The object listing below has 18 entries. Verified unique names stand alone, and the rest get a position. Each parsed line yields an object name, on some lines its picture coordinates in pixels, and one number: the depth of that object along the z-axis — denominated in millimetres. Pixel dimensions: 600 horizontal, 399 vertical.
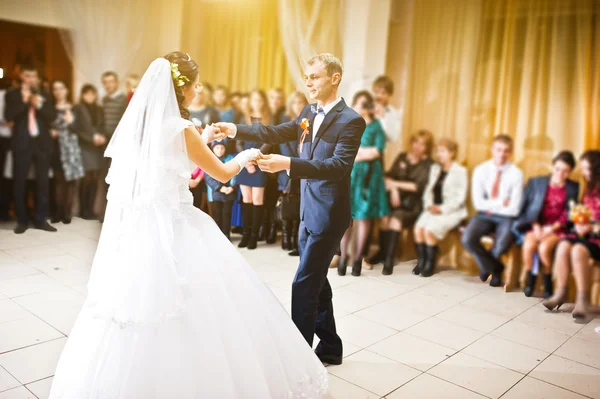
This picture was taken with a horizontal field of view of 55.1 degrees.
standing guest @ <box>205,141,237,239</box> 4812
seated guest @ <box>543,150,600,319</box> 3906
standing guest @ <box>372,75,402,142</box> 5051
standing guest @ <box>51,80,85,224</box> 5676
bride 2033
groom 2561
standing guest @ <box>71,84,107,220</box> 5828
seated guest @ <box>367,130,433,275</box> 4922
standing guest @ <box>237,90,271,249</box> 5059
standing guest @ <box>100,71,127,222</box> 5941
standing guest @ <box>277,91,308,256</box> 4637
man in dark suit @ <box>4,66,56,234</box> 5277
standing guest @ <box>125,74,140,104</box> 5998
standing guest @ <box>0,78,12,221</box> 5430
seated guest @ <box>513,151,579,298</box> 4160
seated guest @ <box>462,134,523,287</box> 4441
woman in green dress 4727
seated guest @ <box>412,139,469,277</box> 4750
